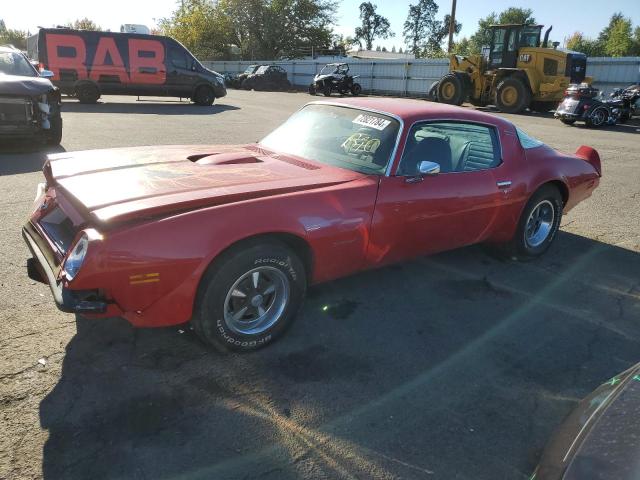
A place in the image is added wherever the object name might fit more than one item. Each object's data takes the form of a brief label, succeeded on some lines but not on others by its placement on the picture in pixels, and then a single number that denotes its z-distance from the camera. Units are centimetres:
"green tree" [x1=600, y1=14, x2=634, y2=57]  6041
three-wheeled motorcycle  1493
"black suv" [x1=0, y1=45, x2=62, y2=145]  754
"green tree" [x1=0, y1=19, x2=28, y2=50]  8081
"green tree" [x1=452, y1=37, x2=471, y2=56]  5598
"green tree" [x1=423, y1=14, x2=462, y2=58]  9606
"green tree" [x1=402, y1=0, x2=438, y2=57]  9988
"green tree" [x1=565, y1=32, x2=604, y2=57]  6469
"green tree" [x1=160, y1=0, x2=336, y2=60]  5122
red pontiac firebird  243
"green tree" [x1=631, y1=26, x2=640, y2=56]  6068
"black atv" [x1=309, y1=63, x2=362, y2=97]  2659
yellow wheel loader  1766
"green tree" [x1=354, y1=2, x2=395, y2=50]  10025
